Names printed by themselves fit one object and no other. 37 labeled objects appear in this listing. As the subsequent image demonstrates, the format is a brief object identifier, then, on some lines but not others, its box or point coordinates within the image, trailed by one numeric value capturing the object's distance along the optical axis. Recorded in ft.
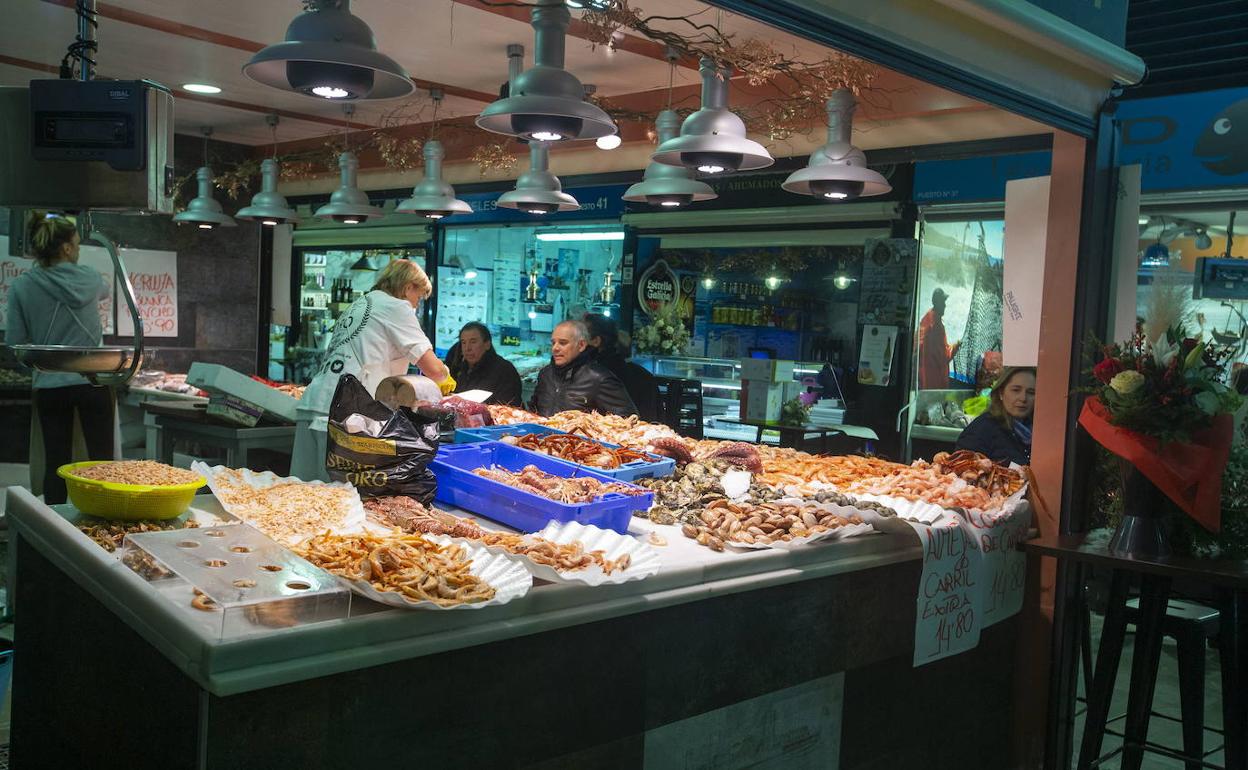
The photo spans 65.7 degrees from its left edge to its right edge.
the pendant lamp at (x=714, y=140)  12.53
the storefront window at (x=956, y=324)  23.21
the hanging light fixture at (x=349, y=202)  22.56
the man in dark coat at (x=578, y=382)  23.30
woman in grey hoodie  19.67
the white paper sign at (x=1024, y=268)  13.65
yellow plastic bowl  9.68
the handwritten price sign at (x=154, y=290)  34.27
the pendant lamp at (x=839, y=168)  14.03
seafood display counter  7.06
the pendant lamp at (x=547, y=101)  10.77
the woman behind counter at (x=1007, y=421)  18.43
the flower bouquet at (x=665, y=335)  28.43
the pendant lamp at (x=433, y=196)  20.29
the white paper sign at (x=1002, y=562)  12.70
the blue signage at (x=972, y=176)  21.31
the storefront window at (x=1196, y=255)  18.93
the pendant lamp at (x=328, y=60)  9.45
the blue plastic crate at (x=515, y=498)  10.70
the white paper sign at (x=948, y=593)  12.00
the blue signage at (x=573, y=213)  29.91
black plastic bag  11.30
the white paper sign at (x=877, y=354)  23.71
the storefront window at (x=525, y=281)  31.04
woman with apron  18.12
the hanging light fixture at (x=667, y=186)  15.38
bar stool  11.56
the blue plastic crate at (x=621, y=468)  13.05
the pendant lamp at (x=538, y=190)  17.85
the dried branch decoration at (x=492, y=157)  25.40
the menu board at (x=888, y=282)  23.32
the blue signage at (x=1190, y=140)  17.90
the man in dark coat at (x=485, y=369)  26.61
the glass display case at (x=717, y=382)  26.99
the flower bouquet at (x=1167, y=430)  11.37
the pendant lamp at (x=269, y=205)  24.71
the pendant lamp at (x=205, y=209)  27.58
